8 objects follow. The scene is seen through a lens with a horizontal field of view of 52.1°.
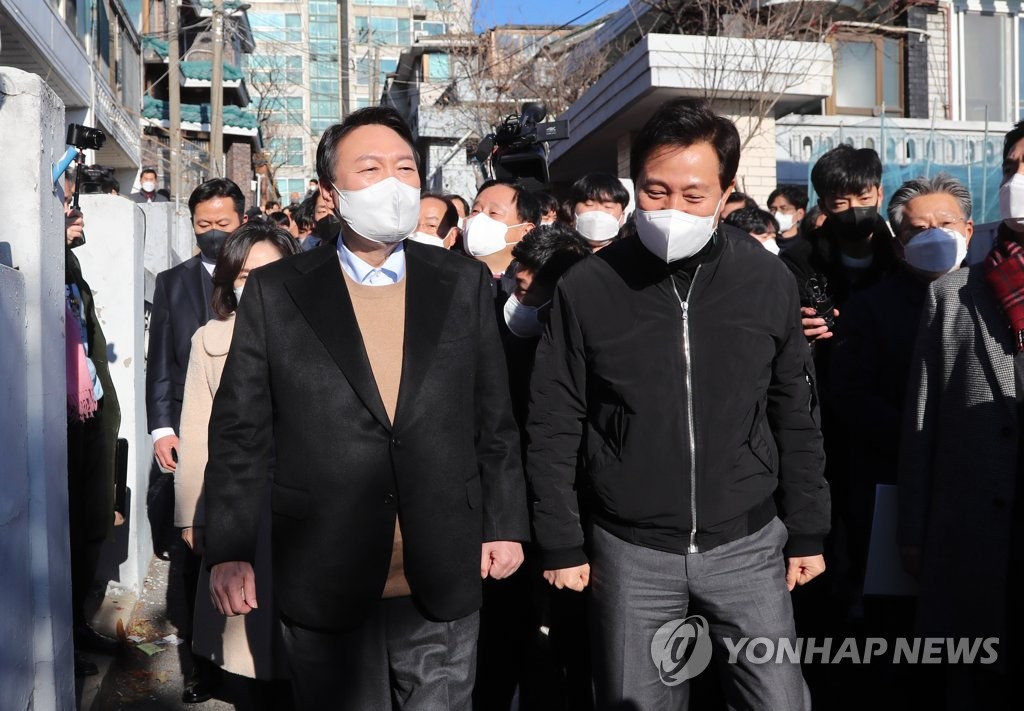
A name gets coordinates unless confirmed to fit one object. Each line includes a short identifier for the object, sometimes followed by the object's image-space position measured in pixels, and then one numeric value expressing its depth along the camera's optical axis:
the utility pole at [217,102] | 24.08
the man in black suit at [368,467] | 2.82
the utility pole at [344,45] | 47.20
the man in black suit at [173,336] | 5.10
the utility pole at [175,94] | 24.64
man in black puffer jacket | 2.87
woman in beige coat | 3.94
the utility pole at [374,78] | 31.95
